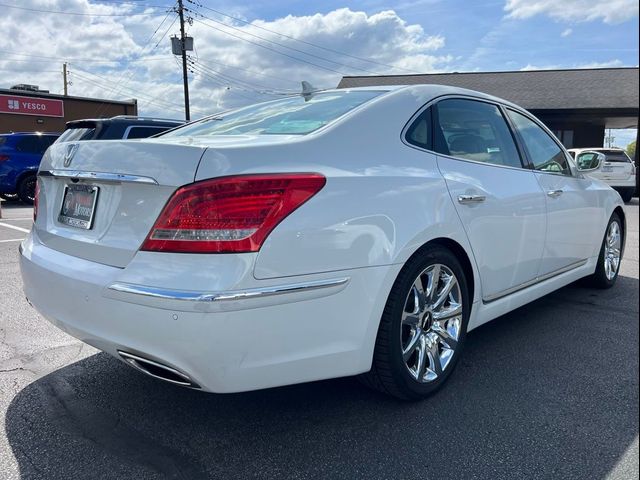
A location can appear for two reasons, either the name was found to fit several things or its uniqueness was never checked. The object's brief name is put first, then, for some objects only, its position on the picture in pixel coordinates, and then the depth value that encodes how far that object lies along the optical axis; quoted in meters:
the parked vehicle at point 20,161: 13.22
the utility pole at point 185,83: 19.03
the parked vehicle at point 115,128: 8.13
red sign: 25.09
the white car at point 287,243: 2.05
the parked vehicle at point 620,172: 15.70
